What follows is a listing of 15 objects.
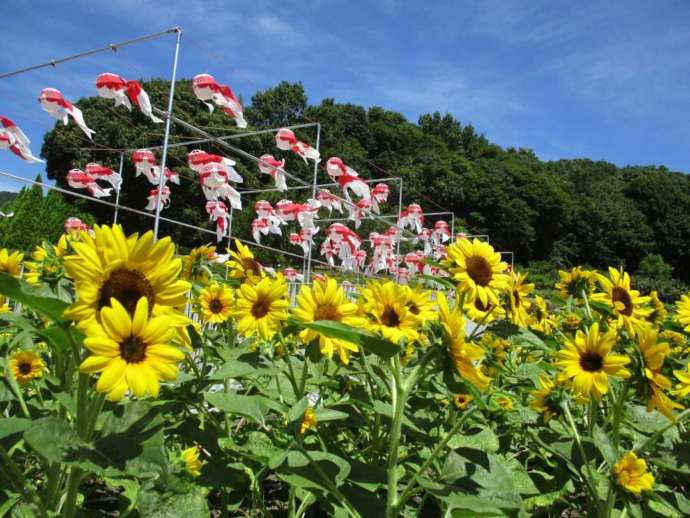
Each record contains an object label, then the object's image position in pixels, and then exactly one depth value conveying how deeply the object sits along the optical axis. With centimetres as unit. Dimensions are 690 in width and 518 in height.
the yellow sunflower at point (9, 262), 150
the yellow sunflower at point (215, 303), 168
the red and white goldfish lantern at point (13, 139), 480
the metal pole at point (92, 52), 534
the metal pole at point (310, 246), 717
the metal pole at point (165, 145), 471
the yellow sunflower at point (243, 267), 181
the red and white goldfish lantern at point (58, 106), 498
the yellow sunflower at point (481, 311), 143
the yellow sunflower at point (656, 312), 228
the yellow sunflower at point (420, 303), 130
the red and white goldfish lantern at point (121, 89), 467
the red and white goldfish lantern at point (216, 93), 482
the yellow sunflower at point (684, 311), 195
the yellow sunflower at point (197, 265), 188
